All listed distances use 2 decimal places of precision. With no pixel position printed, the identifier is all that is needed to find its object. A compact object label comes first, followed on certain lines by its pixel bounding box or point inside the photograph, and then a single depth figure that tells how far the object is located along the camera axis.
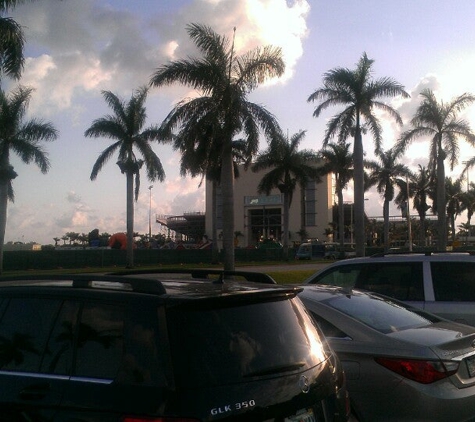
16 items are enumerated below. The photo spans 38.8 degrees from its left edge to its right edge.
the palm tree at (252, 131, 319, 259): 66.31
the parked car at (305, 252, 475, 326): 8.29
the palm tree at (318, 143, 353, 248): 68.44
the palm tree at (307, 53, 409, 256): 39.91
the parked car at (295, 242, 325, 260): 75.88
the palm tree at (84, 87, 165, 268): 49.44
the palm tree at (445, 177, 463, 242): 85.56
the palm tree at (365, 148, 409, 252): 68.56
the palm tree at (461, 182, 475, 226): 86.50
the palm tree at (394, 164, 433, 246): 73.12
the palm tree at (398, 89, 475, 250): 42.00
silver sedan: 5.43
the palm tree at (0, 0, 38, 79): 26.41
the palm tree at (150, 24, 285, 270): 31.59
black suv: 3.54
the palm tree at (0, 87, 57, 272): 41.31
